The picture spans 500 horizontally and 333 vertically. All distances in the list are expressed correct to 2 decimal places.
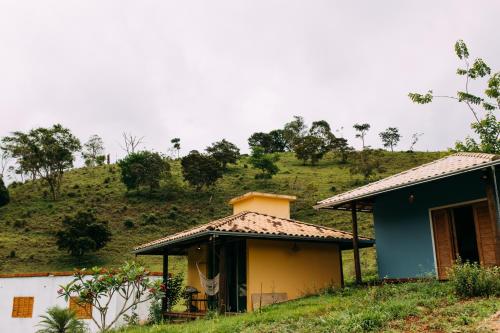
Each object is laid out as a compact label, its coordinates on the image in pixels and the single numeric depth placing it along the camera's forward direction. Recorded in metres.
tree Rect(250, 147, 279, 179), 44.88
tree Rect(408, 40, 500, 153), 18.81
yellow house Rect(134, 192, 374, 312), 12.56
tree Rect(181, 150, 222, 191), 42.12
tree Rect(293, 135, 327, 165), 50.47
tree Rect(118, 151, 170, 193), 42.38
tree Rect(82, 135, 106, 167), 58.41
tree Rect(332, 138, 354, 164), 50.78
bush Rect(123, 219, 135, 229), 36.28
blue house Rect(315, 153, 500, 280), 10.55
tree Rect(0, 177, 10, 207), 41.41
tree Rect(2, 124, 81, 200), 41.09
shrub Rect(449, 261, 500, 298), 8.29
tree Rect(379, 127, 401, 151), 63.88
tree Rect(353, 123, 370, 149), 61.53
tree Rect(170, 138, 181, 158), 61.62
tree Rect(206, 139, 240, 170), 47.78
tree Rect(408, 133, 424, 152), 55.31
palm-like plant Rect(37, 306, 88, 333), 13.54
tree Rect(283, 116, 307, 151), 67.88
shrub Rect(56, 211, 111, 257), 30.66
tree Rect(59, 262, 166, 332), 12.59
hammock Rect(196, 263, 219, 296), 12.37
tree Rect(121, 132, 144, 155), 54.91
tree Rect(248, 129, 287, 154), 69.44
